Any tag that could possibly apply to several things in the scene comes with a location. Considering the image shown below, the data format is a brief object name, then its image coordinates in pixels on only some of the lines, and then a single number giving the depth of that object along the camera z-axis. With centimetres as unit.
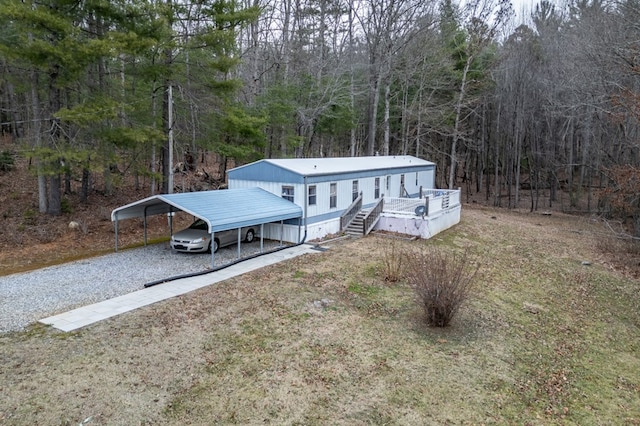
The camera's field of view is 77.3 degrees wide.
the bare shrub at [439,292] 836
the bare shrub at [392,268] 1142
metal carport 1192
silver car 1329
